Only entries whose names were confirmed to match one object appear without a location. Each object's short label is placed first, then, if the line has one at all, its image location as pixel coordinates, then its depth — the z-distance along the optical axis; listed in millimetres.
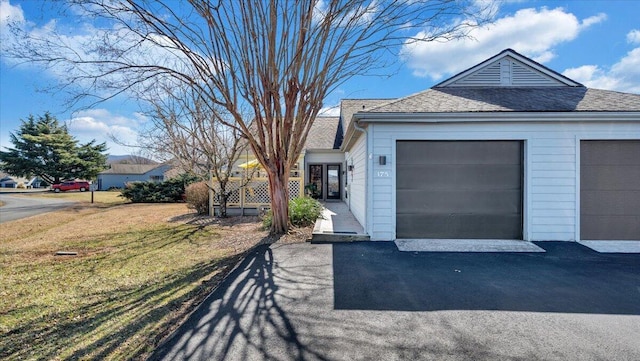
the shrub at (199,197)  12422
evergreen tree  34656
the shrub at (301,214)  8523
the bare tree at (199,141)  11307
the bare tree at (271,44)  6277
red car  34469
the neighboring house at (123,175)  47812
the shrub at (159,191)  19797
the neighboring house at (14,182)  58812
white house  6551
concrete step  6797
